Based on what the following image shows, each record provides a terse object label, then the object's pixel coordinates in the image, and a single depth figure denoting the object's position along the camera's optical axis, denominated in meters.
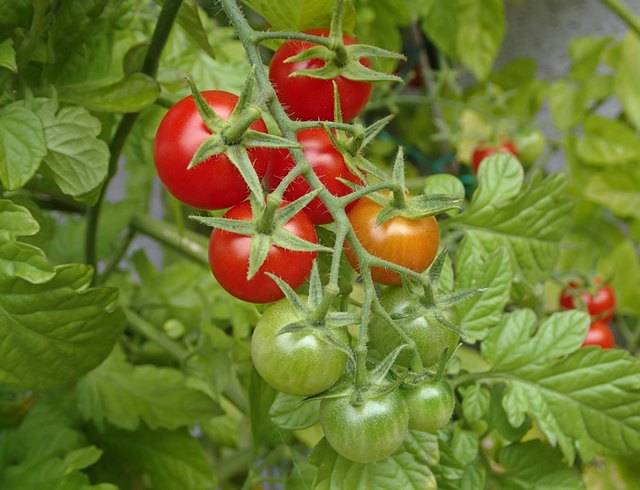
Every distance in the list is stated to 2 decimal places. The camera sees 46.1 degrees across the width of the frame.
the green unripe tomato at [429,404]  0.44
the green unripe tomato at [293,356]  0.40
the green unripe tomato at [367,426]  0.41
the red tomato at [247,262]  0.42
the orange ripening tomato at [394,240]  0.45
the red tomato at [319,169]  0.46
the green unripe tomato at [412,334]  0.45
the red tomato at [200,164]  0.45
